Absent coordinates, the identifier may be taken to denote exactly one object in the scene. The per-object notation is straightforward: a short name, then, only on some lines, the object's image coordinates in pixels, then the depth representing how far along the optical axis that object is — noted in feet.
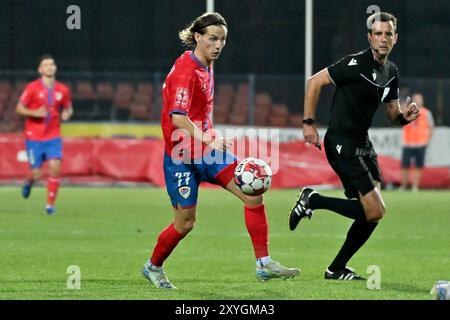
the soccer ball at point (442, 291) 54.34
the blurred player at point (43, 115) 123.54
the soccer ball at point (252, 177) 64.54
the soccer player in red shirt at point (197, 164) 64.64
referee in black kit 67.82
